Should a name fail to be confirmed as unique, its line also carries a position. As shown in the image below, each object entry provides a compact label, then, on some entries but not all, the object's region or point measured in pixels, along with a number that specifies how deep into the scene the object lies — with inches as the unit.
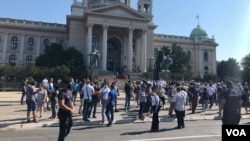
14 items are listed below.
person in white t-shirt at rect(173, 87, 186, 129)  331.0
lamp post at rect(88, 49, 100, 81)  1137.6
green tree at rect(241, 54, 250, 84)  1886.5
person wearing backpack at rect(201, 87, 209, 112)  521.0
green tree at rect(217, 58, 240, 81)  2147.4
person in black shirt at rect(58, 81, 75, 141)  216.6
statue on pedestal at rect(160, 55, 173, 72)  1171.0
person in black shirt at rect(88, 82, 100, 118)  399.2
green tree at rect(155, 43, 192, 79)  1622.8
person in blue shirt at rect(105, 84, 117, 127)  342.5
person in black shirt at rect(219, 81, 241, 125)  224.3
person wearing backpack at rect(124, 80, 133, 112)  483.5
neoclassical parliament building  1486.9
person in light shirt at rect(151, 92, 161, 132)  311.0
